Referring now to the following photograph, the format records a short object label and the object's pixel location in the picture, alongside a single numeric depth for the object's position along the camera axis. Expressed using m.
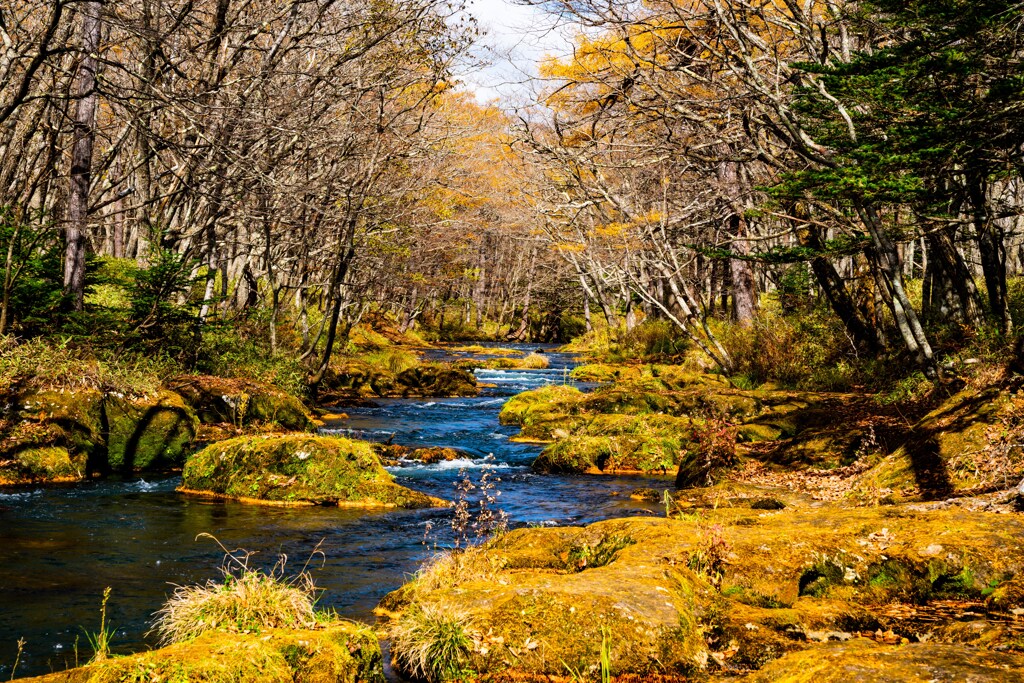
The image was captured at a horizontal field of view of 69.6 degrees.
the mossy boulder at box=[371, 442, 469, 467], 13.17
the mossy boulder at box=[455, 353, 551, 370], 32.56
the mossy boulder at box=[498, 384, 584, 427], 16.64
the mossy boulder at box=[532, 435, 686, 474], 12.82
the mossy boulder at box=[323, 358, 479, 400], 23.34
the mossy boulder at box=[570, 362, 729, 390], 19.22
